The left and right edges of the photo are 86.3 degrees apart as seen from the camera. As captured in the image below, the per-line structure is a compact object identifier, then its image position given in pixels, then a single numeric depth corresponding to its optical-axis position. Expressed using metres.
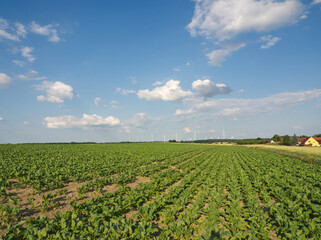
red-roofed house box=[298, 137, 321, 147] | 93.90
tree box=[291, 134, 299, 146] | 103.31
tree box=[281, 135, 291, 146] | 97.14
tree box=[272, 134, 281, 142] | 124.89
